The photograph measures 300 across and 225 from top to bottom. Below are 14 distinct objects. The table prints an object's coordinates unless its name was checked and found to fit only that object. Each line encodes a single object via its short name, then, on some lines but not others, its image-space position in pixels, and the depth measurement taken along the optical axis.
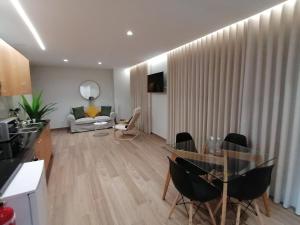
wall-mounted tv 4.76
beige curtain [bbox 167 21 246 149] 2.62
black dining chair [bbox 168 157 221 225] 1.66
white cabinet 1.17
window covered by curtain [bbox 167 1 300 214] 1.97
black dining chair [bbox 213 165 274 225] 1.59
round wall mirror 6.84
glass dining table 1.74
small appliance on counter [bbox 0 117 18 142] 2.06
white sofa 5.92
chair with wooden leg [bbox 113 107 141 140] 5.09
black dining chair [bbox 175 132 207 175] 2.28
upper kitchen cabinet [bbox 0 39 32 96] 2.26
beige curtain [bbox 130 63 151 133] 5.68
